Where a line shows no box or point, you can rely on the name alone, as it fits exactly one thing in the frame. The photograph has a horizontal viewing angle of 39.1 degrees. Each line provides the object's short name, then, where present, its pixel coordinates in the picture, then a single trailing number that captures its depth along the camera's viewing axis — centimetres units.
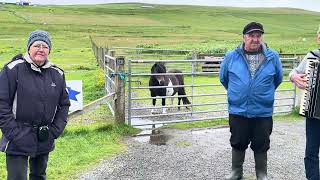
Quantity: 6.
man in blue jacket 562
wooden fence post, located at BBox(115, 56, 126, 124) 891
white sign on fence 816
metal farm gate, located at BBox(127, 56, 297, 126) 985
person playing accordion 522
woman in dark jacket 427
